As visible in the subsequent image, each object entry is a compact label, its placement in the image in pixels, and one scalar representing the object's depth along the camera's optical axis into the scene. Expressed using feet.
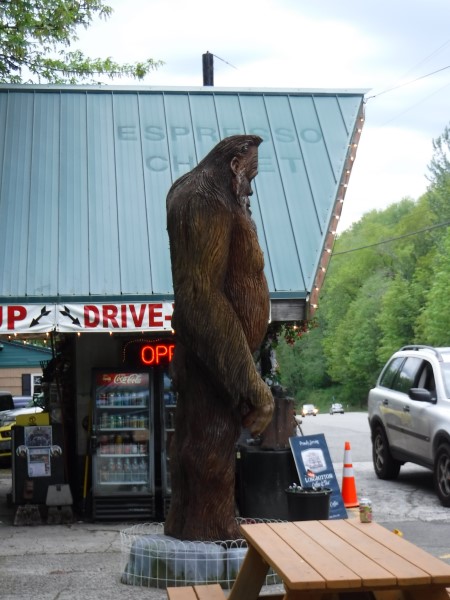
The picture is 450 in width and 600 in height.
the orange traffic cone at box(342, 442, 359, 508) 45.16
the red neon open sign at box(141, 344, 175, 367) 43.73
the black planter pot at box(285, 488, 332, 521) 31.30
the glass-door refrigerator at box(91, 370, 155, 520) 42.27
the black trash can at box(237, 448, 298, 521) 38.60
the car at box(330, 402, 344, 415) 193.02
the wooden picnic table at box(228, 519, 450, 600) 16.87
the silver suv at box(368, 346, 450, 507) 45.75
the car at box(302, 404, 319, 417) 146.52
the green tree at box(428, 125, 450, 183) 244.36
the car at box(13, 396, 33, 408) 94.72
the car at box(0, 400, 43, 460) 69.92
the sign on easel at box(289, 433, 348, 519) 38.68
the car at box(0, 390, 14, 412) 84.74
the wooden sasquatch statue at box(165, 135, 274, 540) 27.86
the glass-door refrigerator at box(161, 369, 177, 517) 42.83
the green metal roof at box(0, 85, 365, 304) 42.04
